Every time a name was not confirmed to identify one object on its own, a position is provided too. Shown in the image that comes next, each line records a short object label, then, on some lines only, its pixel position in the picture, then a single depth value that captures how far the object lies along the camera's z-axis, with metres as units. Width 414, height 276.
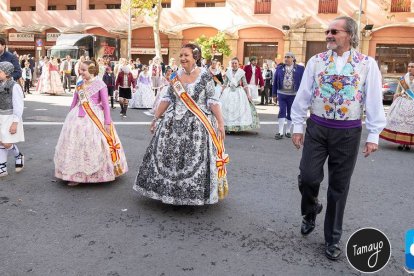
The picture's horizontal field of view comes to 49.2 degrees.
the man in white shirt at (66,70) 22.36
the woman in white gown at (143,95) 16.09
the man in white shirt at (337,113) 3.59
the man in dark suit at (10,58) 6.91
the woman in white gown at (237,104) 10.28
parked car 19.66
